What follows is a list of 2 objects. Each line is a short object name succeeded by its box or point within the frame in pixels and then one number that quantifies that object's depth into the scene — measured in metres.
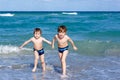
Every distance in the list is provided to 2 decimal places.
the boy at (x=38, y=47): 8.68
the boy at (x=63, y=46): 8.36
